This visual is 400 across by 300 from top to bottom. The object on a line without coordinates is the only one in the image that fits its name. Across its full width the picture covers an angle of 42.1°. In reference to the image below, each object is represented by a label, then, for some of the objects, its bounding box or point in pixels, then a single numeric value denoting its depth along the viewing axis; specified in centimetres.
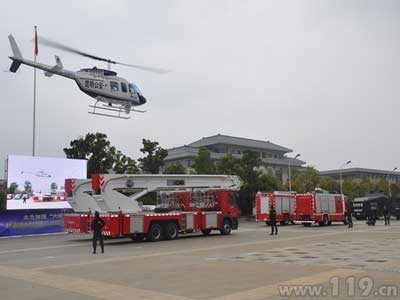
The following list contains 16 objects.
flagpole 4538
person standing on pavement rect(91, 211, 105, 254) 1934
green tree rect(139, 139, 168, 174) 5141
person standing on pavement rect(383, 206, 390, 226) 3981
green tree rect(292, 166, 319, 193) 7706
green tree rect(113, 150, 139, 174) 5031
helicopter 3098
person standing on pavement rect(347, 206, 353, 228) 3604
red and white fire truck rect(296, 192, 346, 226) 3941
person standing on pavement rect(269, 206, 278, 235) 2886
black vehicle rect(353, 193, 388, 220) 5038
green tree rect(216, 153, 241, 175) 5753
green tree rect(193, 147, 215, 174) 5784
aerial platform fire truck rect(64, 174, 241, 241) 2523
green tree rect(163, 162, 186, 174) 5693
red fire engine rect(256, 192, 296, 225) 4031
